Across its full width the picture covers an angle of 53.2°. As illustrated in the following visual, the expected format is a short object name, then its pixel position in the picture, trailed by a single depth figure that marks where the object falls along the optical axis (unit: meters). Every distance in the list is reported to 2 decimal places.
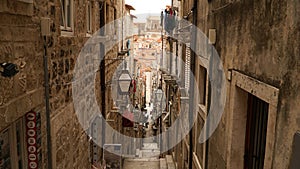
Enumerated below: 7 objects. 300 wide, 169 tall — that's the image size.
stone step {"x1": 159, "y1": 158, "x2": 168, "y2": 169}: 14.39
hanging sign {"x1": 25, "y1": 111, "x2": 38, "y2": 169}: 4.15
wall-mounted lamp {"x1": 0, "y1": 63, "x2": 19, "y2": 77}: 3.22
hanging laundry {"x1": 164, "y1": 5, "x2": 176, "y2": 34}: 15.17
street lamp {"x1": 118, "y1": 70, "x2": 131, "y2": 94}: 9.62
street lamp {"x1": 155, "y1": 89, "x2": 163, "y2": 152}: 20.52
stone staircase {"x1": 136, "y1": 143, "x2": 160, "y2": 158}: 20.55
